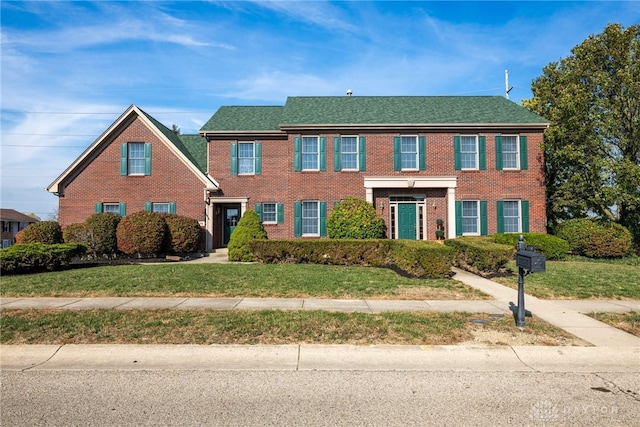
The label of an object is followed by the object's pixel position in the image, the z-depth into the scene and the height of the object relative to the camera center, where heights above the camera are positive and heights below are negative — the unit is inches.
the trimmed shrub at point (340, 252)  522.6 -40.6
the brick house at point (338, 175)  781.3 +107.4
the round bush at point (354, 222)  653.3 +5.8
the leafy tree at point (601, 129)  681.6 +184.6
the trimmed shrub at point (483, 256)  482.3 -42.3
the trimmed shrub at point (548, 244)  645.9 -34.1
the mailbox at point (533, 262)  243.4 -24.8
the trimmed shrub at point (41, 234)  642.8 -13.1
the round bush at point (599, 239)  680.4 -27.2
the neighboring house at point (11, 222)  2135.8 +26.8
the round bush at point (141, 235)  653.9 -15.8
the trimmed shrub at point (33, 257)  486.0 -41.9
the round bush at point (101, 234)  660.7 -14.4
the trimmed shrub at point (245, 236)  621.6 -18.0
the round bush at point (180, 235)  697.0 -17.2
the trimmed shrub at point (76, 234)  657.6 -13.8
